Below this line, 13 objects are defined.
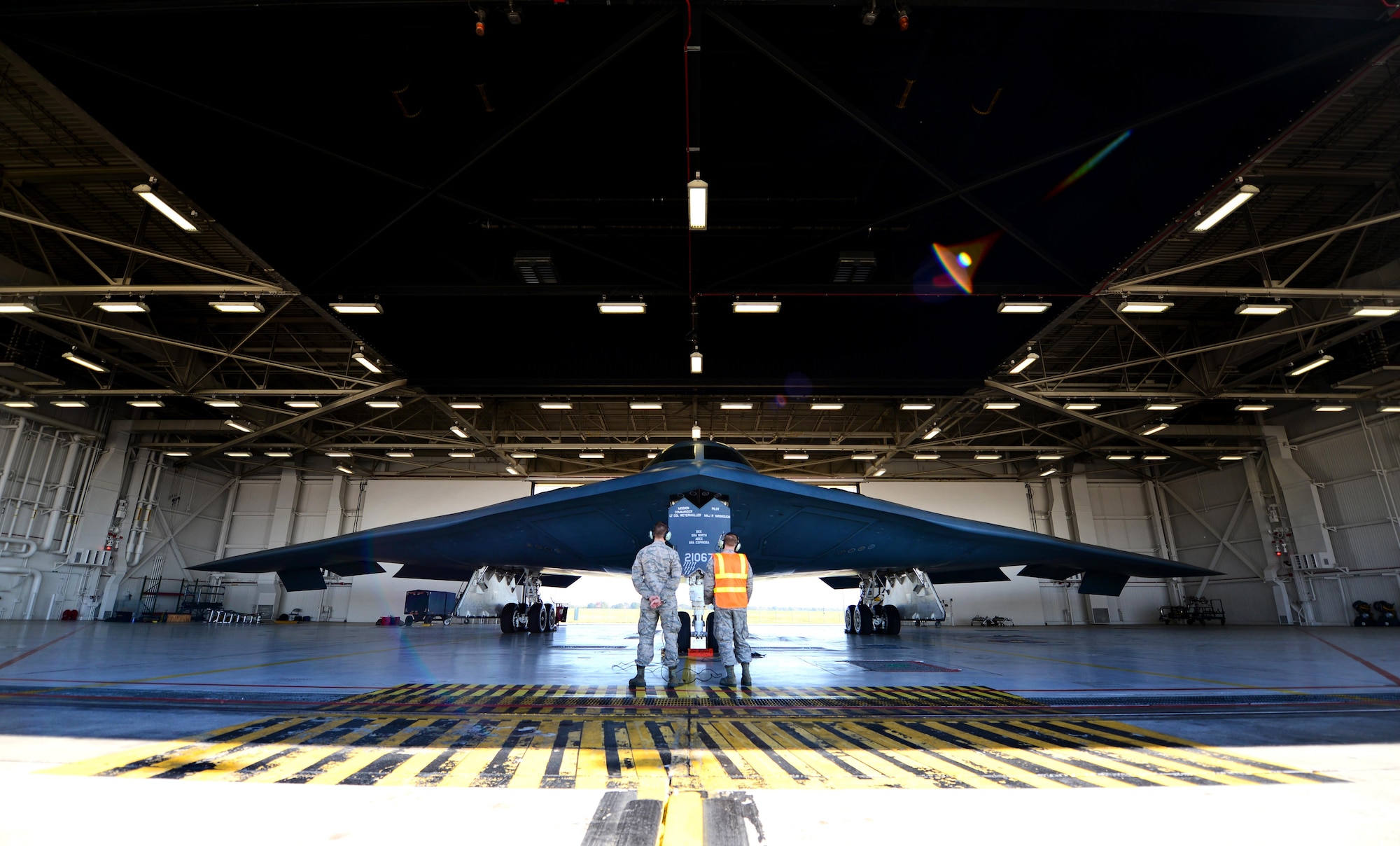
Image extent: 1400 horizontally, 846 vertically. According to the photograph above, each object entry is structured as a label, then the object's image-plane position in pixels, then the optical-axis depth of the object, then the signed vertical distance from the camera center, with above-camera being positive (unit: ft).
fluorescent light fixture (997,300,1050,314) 42.34 +19.20
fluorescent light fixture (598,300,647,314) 42.55 +19.38
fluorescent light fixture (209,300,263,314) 45.91 +21.23
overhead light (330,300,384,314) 41.16 +18.95
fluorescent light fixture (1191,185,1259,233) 32.17 +20.37
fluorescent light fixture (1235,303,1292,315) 46.14 +20.81
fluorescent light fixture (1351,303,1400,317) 46.14 +20.59
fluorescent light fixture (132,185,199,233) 32.55 +20.79
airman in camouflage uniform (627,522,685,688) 19.48 +0.25
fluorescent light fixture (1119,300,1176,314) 45.53 +20.75
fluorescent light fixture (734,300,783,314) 41.57 +18.99
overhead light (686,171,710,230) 26.99 +17.32
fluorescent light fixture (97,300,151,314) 46.21 +21.40
